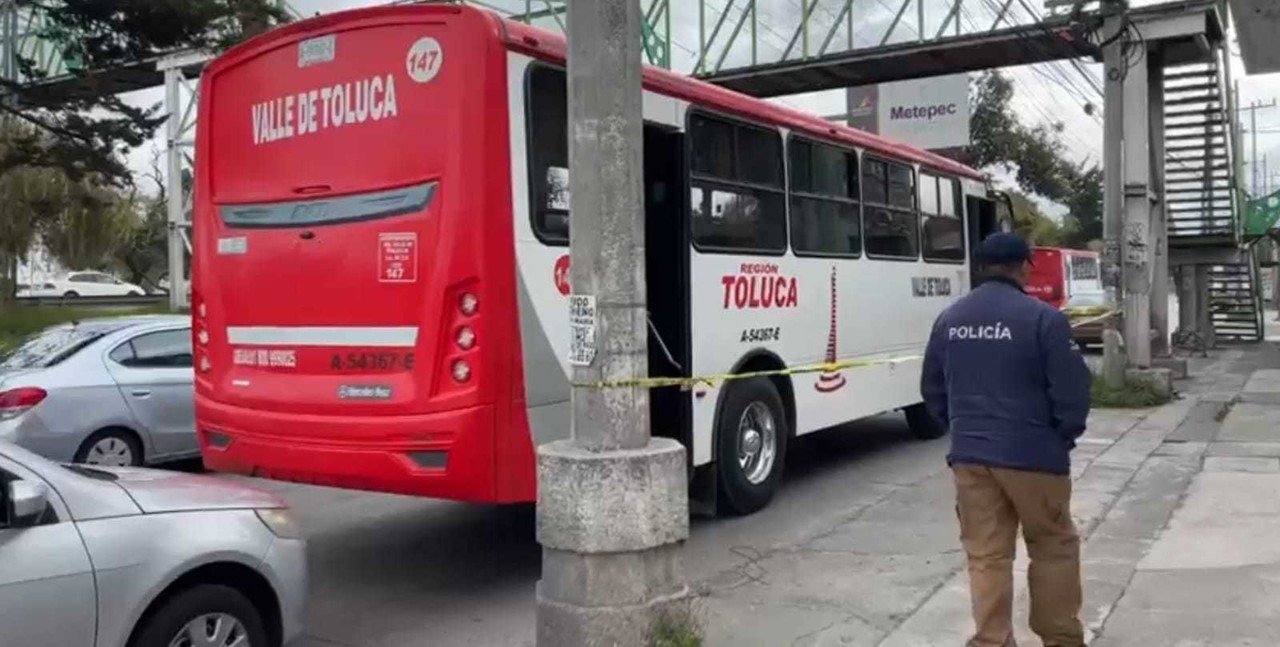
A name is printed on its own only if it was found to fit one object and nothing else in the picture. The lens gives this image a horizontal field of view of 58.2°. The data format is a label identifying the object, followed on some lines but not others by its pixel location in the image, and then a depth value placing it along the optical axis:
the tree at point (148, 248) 55.75
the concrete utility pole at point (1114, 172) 14.91
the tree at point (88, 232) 36.75
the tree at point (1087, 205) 52.41
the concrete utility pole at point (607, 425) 4.49
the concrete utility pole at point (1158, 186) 16.83
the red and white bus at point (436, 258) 5.85
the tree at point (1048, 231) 56.25
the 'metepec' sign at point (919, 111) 39.91
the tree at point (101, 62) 14.62
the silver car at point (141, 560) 3.82
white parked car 46.47
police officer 4.42
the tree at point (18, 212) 29.69
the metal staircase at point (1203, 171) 19.41
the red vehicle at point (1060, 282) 30.32
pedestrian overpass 15.27
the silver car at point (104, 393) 8.66
